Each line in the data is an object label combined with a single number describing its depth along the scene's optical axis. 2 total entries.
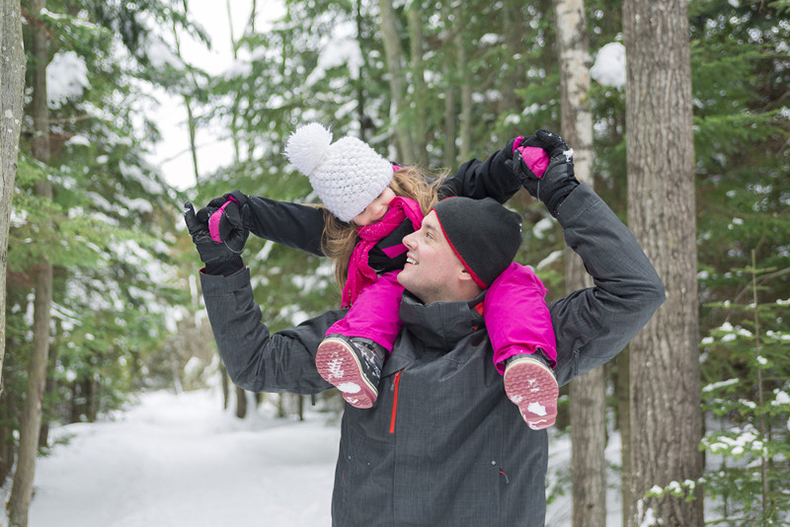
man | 1.64
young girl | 1.58
